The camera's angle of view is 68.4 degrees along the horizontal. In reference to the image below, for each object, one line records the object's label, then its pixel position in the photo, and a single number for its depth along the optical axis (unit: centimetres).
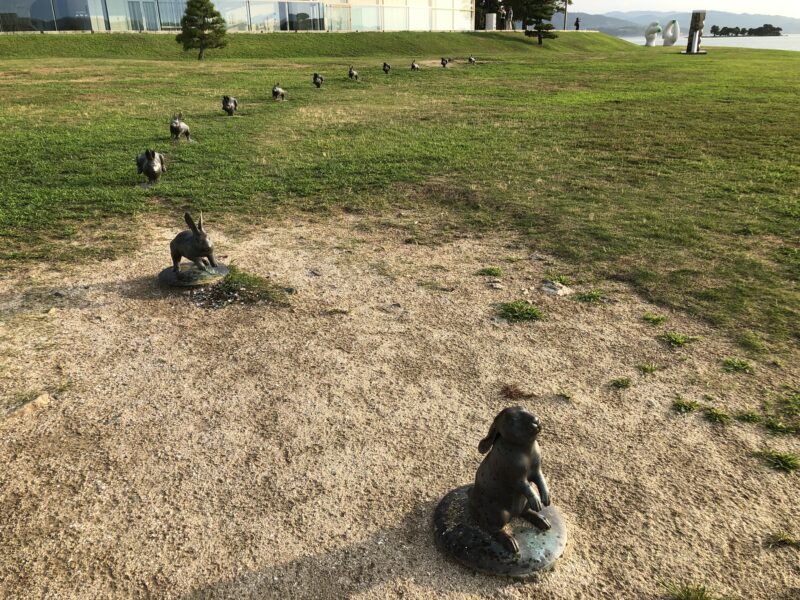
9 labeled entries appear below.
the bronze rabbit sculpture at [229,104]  1773
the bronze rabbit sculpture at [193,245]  674
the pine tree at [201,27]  3703
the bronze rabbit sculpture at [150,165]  1074
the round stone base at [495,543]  344
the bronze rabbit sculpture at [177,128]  1393
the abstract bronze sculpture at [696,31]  4638
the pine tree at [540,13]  5656
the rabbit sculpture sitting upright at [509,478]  333
